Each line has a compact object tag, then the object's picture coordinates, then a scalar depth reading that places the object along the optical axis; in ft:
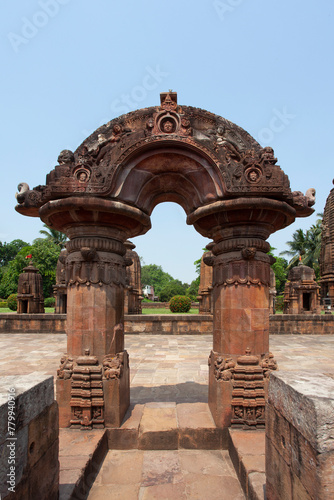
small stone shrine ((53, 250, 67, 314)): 70.85
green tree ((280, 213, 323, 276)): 135.95
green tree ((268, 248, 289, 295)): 158.59
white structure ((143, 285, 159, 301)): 242.27
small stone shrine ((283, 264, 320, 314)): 75.82
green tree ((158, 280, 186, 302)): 153.10
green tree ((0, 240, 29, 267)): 209.73
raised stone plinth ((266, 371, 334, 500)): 5.44
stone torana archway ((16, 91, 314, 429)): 13.29
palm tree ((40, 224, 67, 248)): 154.92
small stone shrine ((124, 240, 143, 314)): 58.39
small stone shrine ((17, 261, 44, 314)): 69.87
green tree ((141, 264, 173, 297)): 313.32
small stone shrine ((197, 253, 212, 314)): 62.49
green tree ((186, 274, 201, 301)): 183.58
